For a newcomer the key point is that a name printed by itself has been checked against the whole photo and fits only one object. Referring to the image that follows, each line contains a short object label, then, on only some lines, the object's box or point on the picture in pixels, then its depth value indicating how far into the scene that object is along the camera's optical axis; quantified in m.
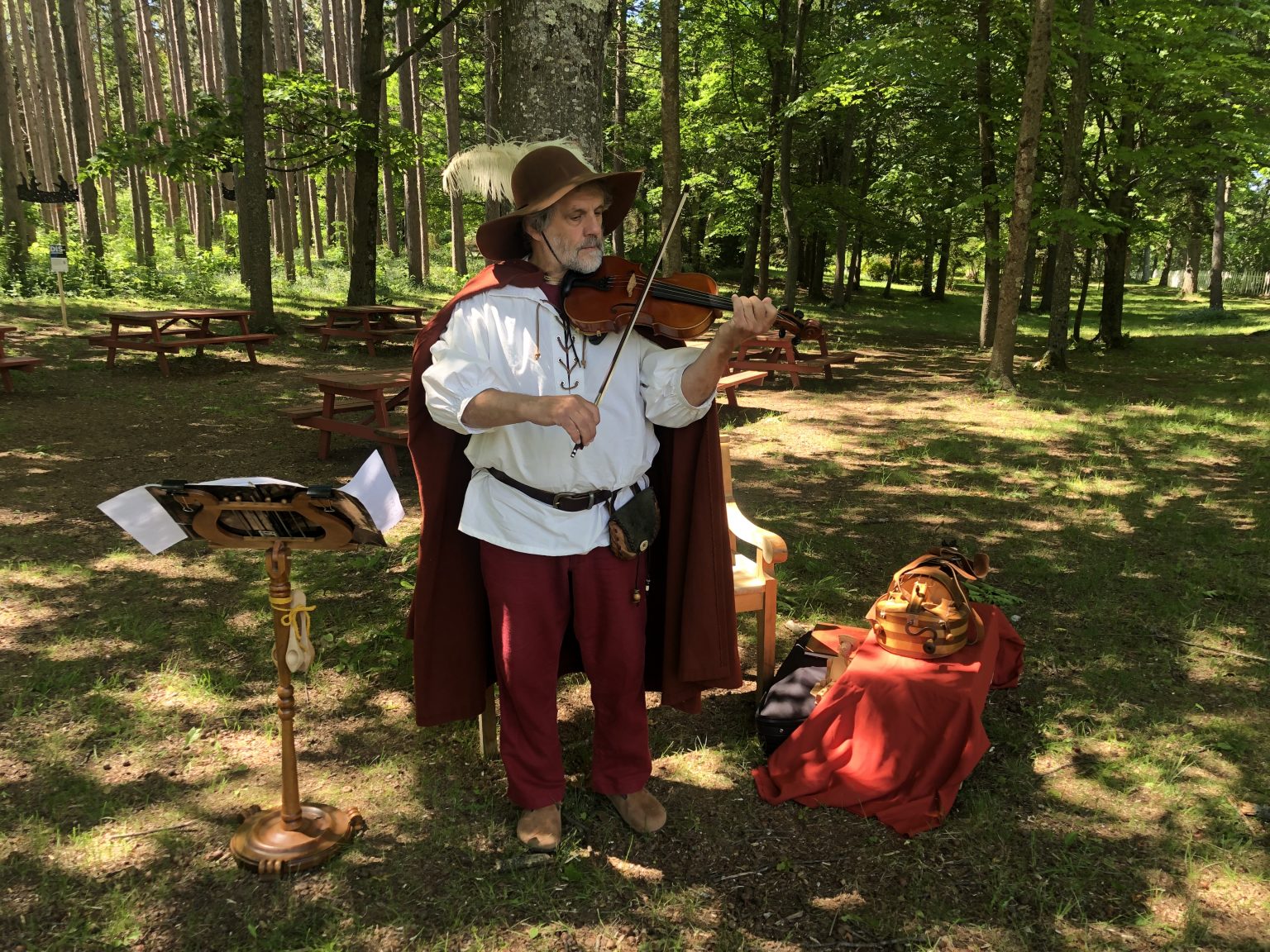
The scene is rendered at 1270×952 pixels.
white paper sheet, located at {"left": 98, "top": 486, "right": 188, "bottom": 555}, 2.21
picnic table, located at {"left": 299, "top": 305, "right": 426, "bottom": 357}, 12.40
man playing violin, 2.52
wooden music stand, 2.25
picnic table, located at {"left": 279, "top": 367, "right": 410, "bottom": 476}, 6.46
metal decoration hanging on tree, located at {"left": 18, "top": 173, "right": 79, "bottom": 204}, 14.23
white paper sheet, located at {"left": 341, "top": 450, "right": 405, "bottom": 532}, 2.26
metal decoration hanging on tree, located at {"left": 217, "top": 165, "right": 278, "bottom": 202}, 14.85
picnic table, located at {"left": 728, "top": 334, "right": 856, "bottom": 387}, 10.62
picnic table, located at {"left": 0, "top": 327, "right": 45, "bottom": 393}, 8.54
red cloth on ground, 3.00
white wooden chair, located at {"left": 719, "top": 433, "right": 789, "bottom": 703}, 3.71
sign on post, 12.00
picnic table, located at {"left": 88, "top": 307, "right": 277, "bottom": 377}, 10.45
